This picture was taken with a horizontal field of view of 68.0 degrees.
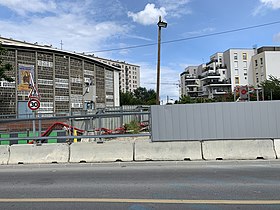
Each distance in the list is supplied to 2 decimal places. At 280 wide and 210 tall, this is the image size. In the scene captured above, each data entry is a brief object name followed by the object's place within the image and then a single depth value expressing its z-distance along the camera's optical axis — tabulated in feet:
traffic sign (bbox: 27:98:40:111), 28.85
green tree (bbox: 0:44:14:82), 56.67
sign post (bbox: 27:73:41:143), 28.91
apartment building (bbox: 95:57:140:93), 379.95
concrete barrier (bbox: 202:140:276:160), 22.22
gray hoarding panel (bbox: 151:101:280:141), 23.33
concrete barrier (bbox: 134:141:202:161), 22.61
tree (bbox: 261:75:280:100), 163.83
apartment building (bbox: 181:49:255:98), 247.60
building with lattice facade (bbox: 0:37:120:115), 102.68
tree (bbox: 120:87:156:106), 368.93
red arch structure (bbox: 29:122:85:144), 35.90
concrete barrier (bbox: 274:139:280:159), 22.20
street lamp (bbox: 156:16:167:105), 51.60
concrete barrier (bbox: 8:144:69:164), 23.39
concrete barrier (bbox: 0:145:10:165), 23.71
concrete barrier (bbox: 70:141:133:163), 22.92
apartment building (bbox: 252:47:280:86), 220.44
